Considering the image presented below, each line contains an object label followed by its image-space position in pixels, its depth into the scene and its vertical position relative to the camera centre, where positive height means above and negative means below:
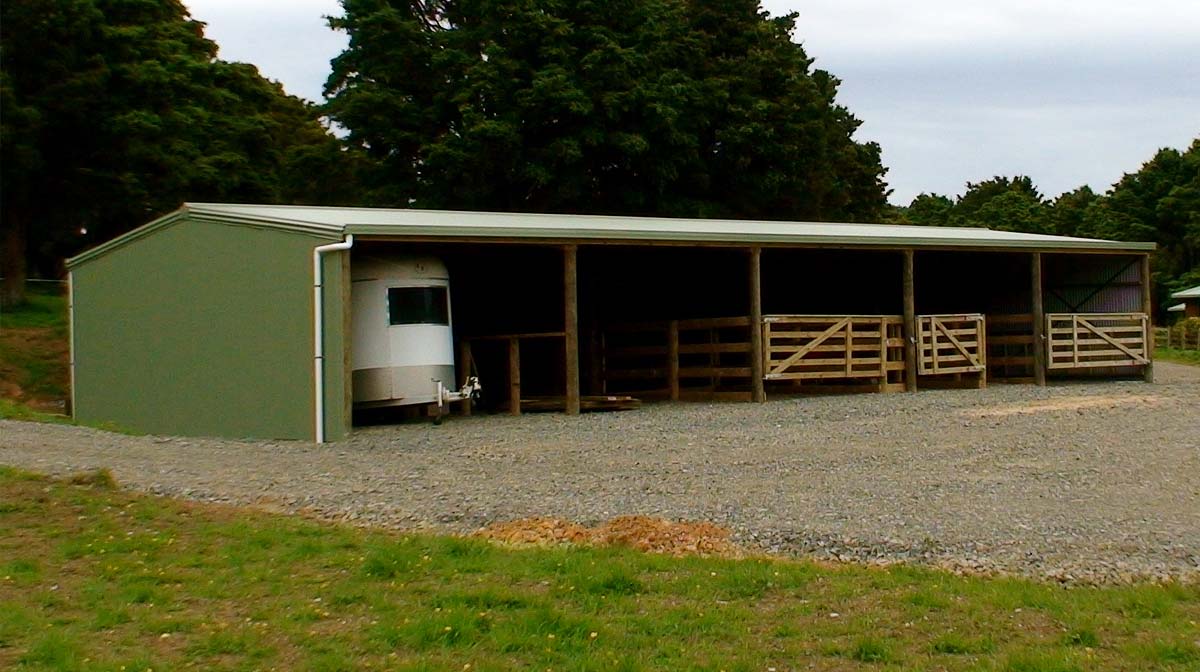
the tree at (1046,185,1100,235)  71.00 +6.51
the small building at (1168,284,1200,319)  55.72 +1.43
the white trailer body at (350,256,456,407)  19.00 +0.14
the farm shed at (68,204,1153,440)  17.81 +0.59
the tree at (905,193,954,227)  77.88 +7.76
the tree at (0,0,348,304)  31.34 +5.54
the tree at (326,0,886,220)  35.88 +6.39
